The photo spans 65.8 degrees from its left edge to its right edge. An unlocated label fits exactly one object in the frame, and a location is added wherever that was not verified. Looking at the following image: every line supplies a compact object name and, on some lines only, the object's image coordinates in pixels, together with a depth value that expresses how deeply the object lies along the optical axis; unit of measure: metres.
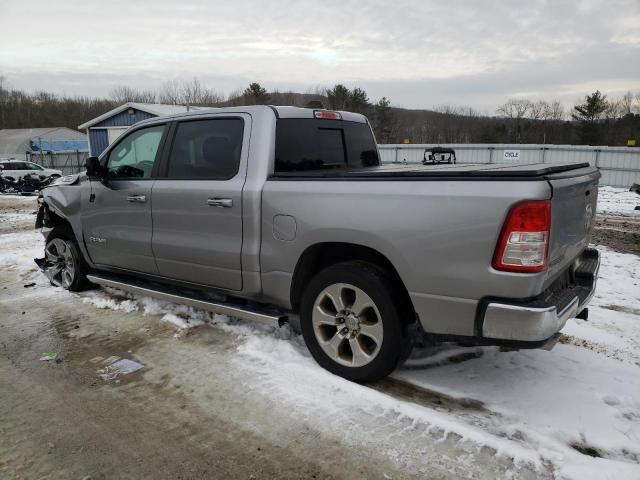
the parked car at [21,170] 23.59
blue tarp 49.16
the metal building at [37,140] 50.43
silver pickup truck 2.74
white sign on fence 23.32
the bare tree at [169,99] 70.67
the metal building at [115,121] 26.42
